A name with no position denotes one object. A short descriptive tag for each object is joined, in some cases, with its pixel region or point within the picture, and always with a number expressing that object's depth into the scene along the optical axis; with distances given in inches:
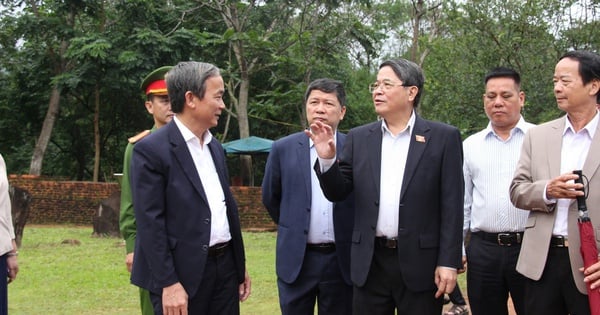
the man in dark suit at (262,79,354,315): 176.1
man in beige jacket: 150.7
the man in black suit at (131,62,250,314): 138.7
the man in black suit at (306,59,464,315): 151.6
